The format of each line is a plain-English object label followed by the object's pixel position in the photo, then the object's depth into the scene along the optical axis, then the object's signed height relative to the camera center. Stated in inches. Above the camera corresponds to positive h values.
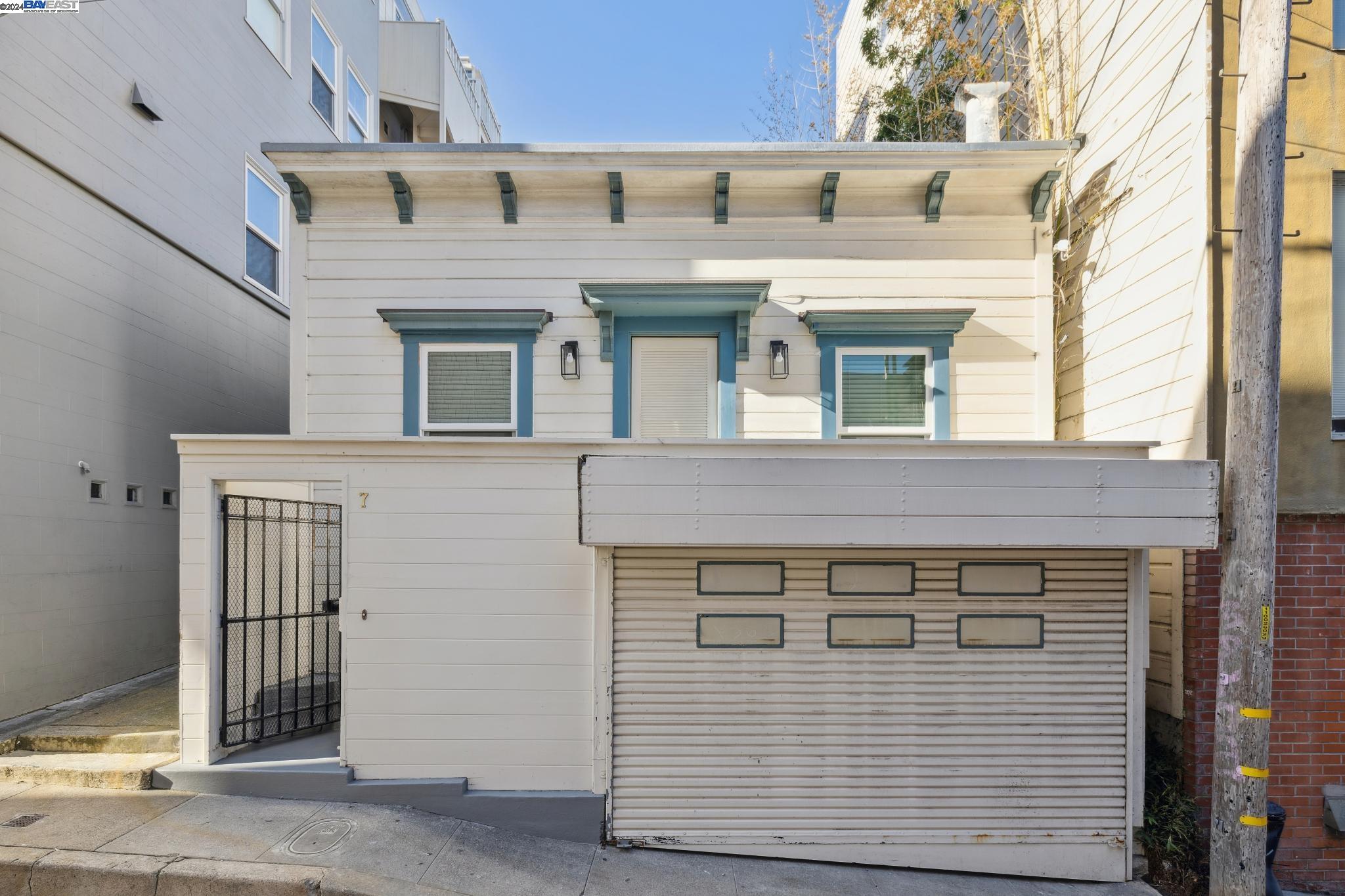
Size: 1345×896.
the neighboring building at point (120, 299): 258.2 +61.0
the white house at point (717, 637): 195.6 -60.2
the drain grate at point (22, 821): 193.9 -107.1
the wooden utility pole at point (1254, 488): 178.7 -10.6
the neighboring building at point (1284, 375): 210.4 +21.8
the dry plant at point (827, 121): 440.8 +205.5
